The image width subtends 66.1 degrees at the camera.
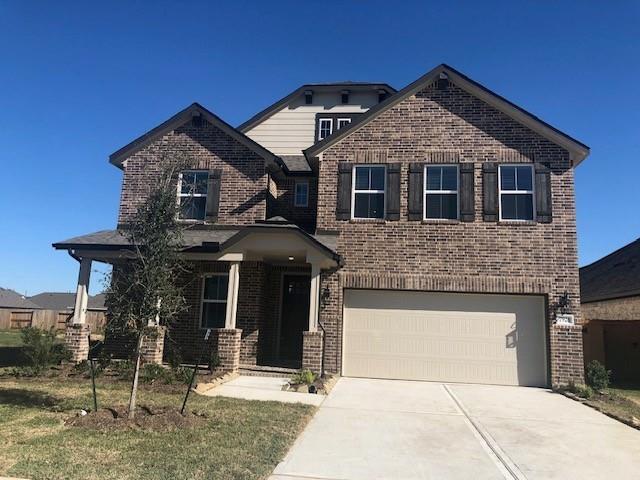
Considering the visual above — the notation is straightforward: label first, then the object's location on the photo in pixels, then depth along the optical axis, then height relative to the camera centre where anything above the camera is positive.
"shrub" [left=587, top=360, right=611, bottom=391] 11.14 -1.05
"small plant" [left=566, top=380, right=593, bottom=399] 10.71 -1.34
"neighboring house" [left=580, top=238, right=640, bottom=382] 14.77 +0.29
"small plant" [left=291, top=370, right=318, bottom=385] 10.63 -1.31
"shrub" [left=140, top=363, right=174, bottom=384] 10.16 -1.31
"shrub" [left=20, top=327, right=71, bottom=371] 10.71 -0.87
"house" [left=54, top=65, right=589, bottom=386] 12.42 +1.78
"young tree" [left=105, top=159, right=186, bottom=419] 7.42 +0.52
